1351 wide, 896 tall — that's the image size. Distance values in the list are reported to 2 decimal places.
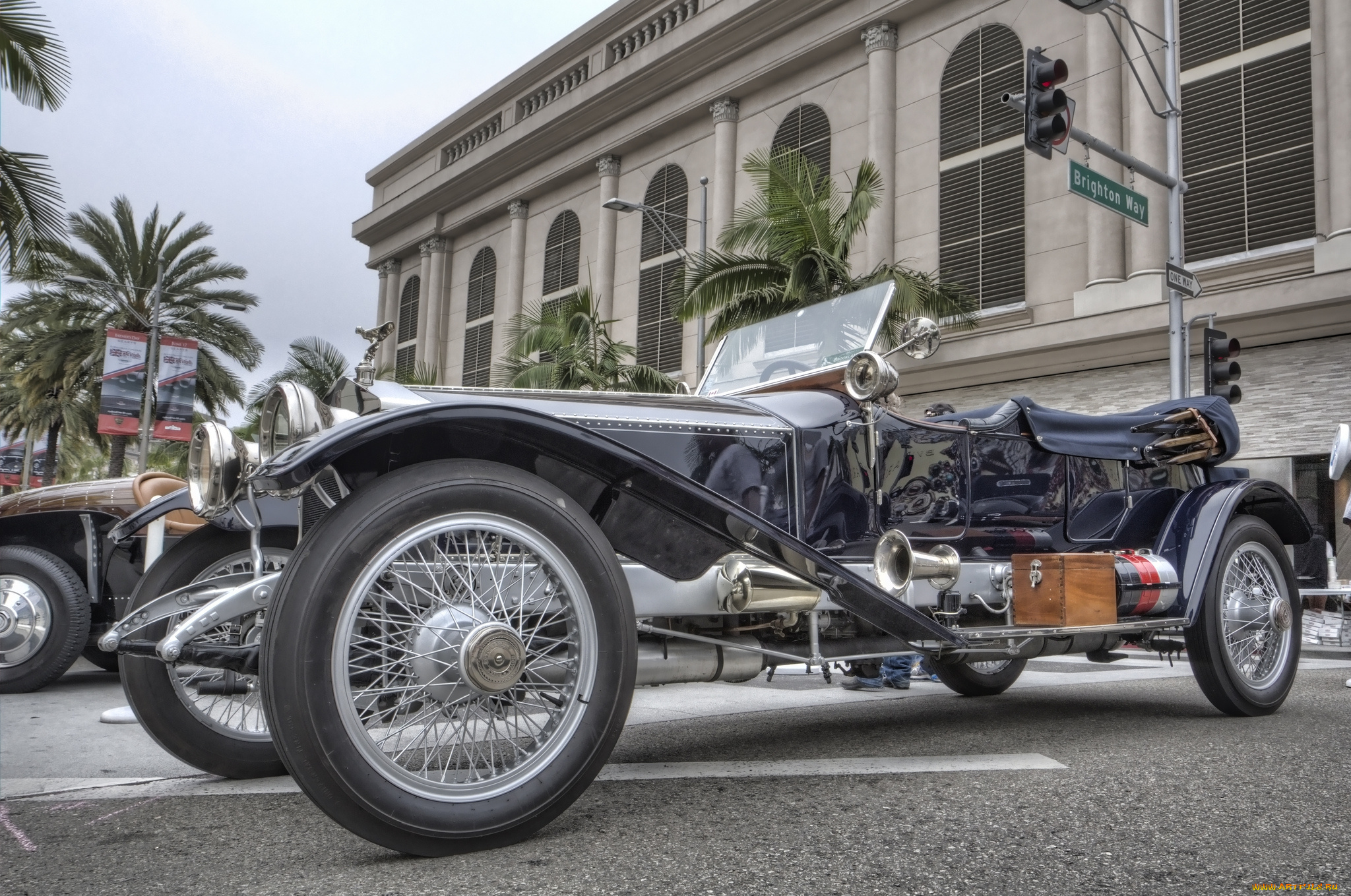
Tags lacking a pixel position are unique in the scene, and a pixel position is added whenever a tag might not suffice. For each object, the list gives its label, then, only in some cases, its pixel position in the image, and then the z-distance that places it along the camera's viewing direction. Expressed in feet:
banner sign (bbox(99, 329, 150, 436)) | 67.92
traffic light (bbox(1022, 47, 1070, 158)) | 30.14
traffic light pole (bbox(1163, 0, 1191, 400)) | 38.78
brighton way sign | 34.24
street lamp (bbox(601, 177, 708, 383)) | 59.35
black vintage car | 8.25
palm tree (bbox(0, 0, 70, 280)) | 36.19
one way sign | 37.68
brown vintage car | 20.89
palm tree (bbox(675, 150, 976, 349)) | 45.57
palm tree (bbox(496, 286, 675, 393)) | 60.54
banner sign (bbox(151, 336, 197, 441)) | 73.56
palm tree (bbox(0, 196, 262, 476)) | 81.20
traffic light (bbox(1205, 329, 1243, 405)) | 37.09
